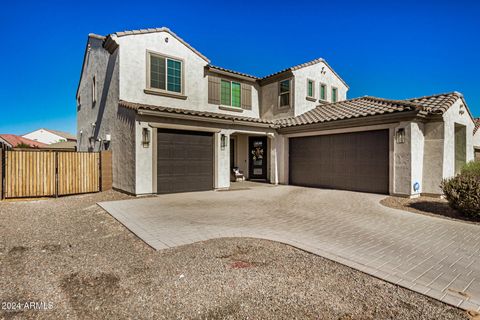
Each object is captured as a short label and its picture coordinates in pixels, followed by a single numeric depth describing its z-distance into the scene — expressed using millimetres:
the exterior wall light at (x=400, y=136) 10227
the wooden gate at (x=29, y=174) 10227
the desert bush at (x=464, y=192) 6992
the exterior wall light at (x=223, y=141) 12805
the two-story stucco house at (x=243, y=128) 10516
